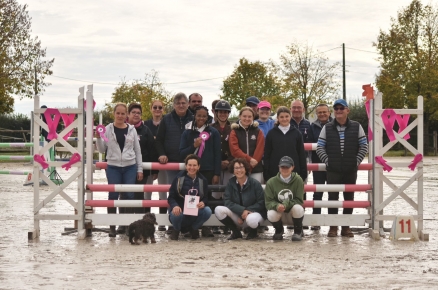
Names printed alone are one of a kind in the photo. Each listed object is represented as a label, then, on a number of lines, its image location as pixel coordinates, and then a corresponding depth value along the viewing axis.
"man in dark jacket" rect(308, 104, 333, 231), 10.49
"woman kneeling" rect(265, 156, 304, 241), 9.25
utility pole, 51.38
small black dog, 8.84
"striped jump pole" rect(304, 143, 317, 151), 10.11
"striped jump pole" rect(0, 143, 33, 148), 17.11
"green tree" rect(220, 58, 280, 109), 61.16
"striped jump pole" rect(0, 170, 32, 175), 18.51
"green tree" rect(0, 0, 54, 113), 38.47
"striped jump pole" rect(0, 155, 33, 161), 17.69
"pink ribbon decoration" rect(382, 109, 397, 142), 9.54
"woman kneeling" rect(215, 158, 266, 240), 9.40
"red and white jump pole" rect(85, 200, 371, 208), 9.54
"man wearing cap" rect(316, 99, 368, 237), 9.59
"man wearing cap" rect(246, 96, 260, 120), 10.72
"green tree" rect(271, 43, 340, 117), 50.97
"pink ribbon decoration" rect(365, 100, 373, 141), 9.86
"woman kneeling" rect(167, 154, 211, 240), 9.36
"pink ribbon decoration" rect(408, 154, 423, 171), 9.69
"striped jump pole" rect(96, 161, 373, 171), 9.66
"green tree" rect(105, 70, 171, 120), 56.28
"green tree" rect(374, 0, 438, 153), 45.78
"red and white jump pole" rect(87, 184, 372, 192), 9.52
